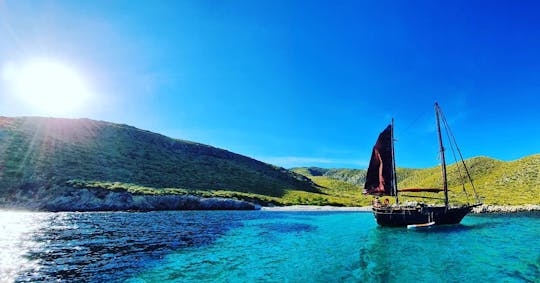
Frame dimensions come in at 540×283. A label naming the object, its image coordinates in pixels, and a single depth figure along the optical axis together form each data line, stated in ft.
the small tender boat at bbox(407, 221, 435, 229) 143.84
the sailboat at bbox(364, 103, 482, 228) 151.43
